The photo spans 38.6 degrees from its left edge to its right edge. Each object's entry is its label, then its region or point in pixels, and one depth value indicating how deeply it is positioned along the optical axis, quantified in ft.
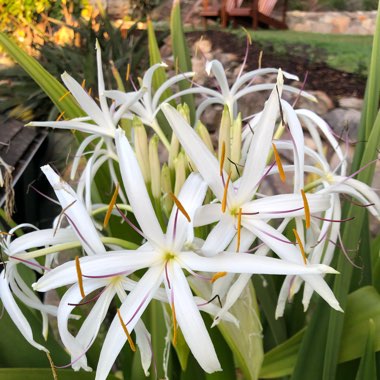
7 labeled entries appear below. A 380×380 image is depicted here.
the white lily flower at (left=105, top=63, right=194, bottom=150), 1.65
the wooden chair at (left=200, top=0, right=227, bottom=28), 9.29
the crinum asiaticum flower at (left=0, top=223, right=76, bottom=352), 1.40
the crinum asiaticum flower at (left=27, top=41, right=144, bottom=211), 1.54
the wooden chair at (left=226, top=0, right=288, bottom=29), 9.11
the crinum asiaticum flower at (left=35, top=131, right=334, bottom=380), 1.19
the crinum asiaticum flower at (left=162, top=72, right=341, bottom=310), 1.21
